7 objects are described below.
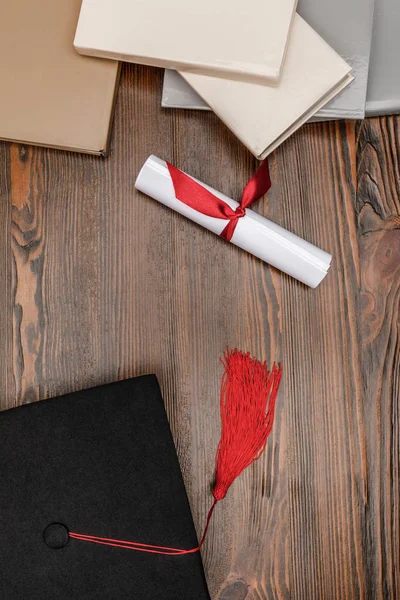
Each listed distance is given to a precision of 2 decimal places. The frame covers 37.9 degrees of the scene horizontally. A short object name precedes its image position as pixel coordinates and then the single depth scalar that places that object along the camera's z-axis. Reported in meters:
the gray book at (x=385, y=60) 0.92
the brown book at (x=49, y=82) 0.91
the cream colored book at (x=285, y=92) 0.87
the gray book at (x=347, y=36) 0.90
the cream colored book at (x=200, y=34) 0.86
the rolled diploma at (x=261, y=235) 0.92
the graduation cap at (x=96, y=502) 0.83
